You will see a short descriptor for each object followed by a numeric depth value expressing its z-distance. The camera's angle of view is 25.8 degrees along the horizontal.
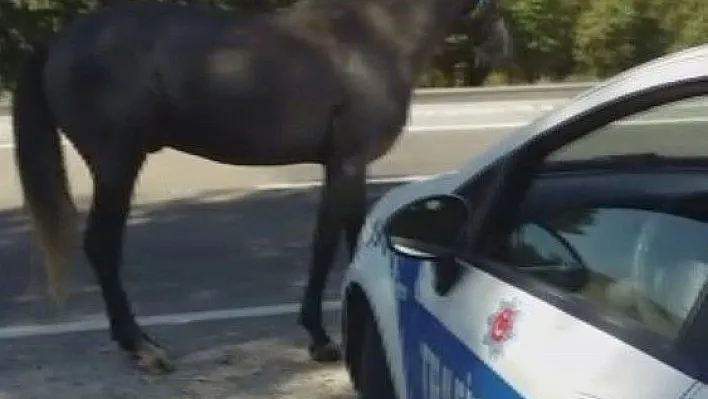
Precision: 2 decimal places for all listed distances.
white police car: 3.22
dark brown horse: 6.89
